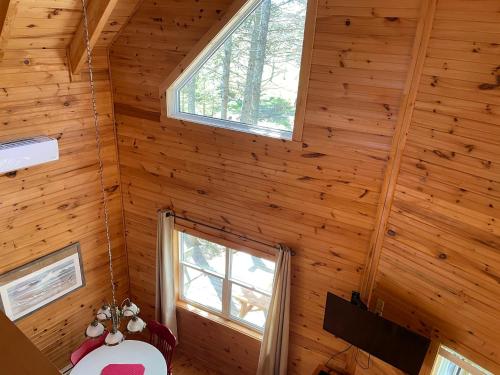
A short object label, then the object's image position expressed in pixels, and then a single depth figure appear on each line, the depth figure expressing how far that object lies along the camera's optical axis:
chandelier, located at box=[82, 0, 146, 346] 3.32
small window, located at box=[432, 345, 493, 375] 3.24
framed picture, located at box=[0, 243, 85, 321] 4.22
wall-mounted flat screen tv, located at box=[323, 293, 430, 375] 3.27
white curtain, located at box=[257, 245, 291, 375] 4.14
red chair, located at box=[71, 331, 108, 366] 4.30
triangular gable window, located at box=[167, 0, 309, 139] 3.68
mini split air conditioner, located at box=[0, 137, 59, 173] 3.77
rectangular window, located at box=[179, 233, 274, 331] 4.69
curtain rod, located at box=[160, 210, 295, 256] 4.14
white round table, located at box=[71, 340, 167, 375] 4.05
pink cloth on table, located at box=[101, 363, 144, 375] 3.98
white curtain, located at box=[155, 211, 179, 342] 4.85
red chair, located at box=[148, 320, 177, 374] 4.56
